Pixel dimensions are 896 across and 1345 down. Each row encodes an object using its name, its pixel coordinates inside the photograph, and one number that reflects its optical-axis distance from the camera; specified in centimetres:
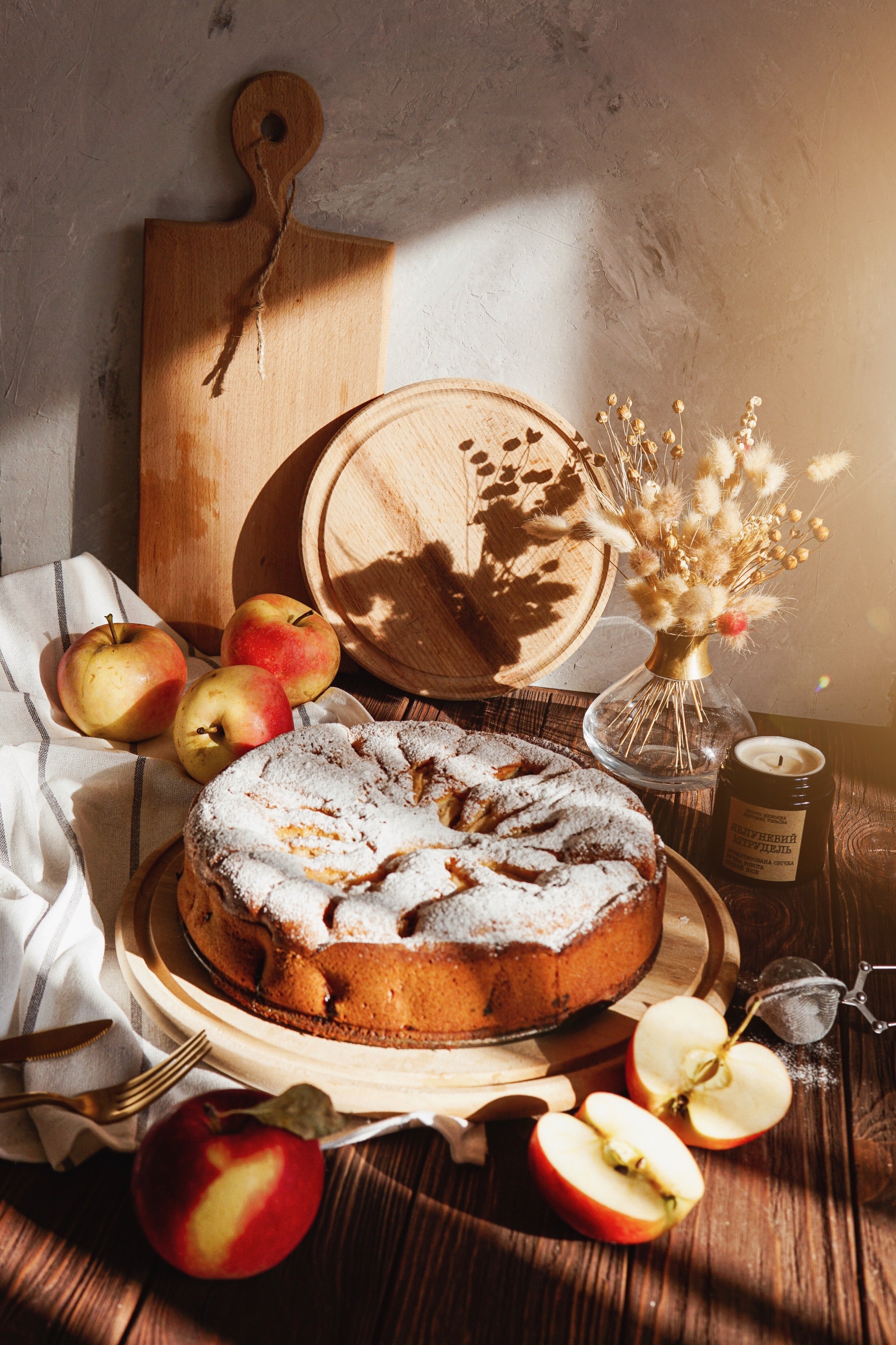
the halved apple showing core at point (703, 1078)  89
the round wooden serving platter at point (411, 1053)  91
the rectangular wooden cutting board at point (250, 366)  160
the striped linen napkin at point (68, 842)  93
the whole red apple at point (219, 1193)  73
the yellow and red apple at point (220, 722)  140
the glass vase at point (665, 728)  149
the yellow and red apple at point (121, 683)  149
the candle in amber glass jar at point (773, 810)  122
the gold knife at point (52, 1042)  93
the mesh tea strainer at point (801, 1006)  101
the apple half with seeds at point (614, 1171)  79
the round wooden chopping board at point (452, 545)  166
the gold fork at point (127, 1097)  86
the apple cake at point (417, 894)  94
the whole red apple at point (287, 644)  160
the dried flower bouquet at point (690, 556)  134
